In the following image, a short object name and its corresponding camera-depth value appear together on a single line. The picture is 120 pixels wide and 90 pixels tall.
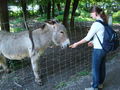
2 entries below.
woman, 2.21
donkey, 2.83
